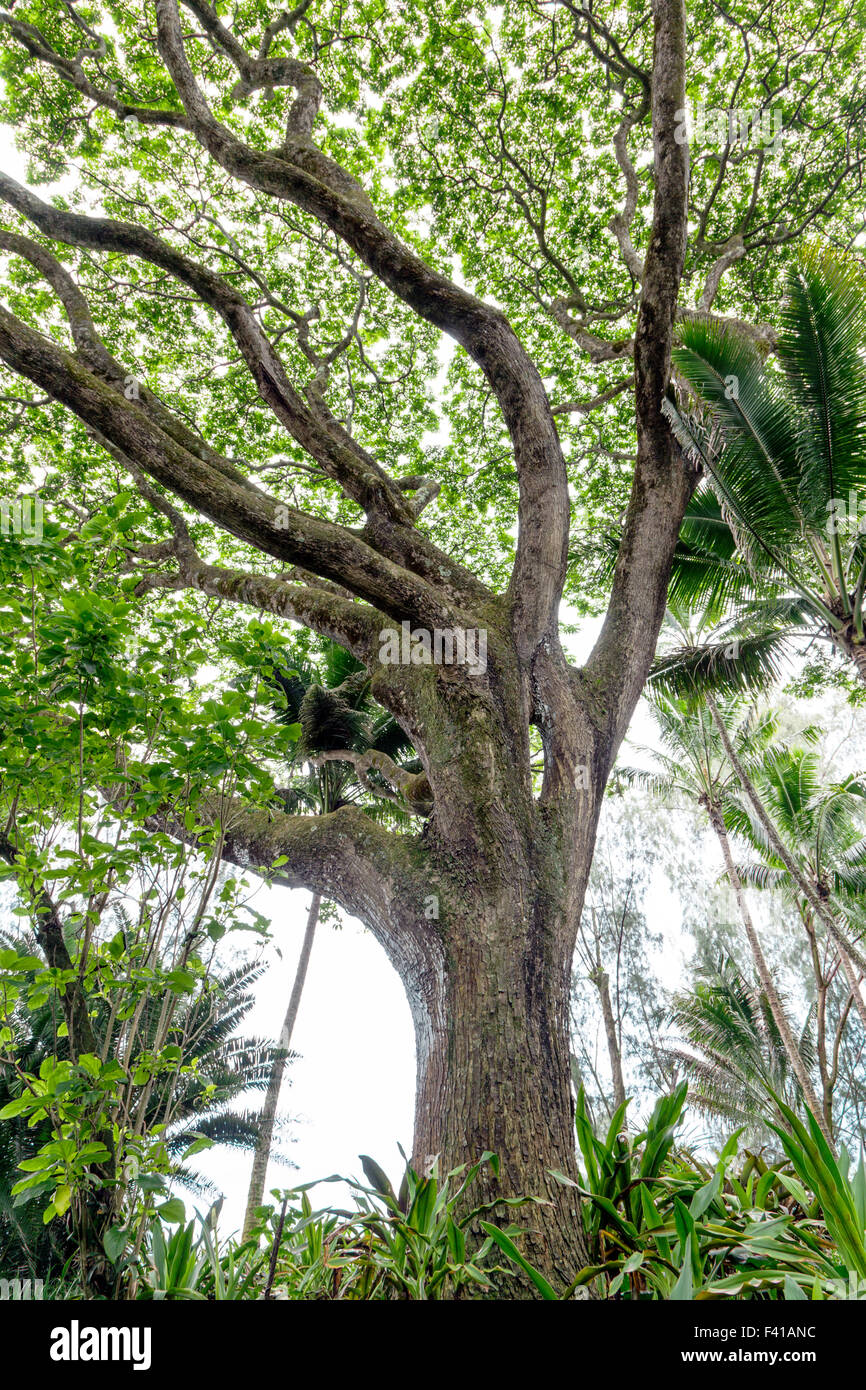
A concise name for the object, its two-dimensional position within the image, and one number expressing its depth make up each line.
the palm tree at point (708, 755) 10.01
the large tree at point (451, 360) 2.82
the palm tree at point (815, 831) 9.52
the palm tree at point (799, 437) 4.02
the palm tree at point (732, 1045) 11.42
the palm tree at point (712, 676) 6.64
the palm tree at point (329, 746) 7.16
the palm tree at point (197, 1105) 5.93
